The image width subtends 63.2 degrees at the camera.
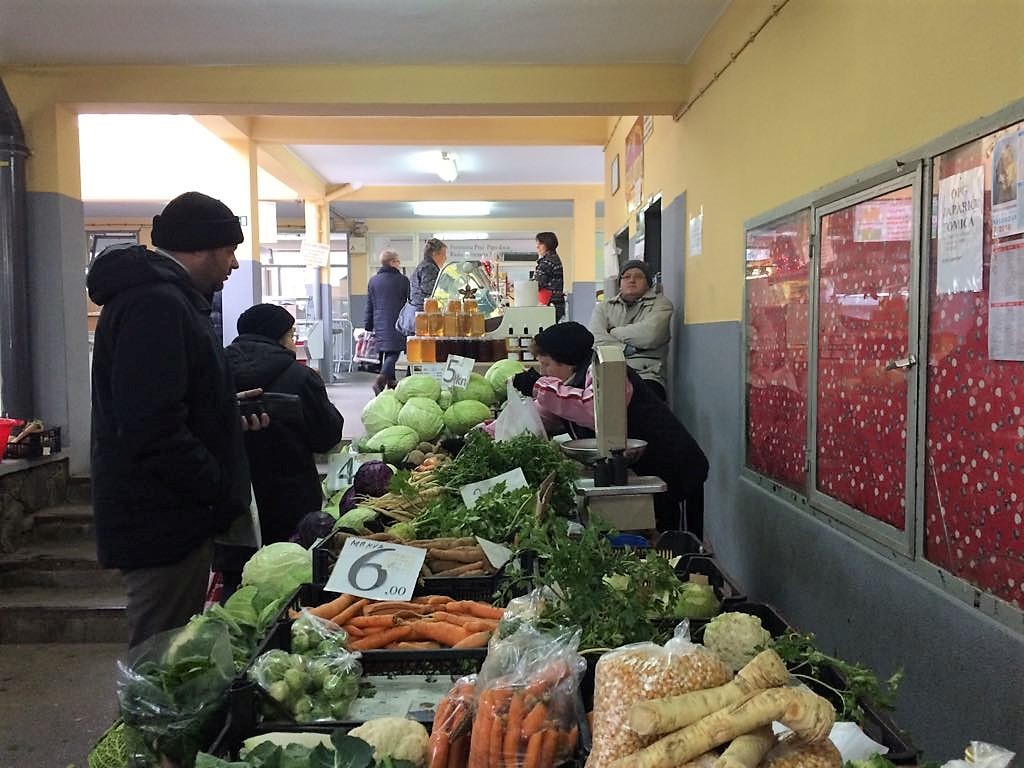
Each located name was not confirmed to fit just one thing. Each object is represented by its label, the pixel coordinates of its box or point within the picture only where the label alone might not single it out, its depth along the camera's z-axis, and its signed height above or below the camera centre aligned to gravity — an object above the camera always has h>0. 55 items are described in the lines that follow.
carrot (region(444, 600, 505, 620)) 1.98 -0.67
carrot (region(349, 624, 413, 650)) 1.88 -0.70
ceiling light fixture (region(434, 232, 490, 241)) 17.25 +2.02
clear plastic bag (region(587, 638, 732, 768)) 1.11 -0.48
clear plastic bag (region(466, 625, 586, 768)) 1.29 -0.60
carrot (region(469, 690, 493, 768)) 1.30 -0.64
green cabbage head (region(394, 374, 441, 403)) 4.55 -0.30
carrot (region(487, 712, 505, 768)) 1.29 -0.64
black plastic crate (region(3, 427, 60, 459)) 5.11 -0.68
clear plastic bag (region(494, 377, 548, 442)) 3.38 -0.36
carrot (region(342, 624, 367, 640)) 1.91 -0.68
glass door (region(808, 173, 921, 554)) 2.56 -0.10
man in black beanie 2.15 -0.22
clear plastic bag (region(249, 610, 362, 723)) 1.55 -0.66
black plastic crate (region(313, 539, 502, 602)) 2.17 -0.66
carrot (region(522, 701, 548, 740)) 1.29 -0.61
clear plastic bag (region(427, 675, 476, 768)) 1.36 -0.66
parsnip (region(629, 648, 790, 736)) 1.03 -0.47
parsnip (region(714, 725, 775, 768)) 0.96 -0.49
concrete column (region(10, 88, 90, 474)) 5.29 +0.40
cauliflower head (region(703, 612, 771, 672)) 1.43 -0.54
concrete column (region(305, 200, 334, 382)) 11.73 +0.91
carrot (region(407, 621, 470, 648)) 1.89 -0.69
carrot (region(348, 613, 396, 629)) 1.94 -0.67
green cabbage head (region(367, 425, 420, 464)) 3.93 -0.52
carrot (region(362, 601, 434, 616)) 2.02 -0.67
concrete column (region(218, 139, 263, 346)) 8.12 +0.99
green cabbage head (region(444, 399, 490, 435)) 4.46 -0.45
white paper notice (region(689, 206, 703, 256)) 5.14 +0.61
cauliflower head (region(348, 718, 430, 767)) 1.36 -0.67
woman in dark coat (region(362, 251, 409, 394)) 9.62 +0.29
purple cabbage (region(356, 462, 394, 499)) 3.23 -0.57
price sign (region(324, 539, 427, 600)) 2.08 -0.60
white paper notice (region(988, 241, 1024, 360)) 1.96 +0.06
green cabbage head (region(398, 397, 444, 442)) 4.21 -0.43
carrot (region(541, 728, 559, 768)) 1.28 -0.64
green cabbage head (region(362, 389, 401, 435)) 4.30 -0.42
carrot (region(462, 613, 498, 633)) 1.92 -0.68
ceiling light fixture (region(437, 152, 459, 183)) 9.91 +2.00
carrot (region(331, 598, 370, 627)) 1.92 -0.66
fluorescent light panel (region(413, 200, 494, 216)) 14.49 +2.27
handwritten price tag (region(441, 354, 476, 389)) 4.73 -0.22
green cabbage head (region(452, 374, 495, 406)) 4.79 -0.34
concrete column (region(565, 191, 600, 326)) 12.46 +1.22
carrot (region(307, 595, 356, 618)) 1.95 -0.65
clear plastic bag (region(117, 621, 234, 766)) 1.51 -0.68
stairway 4.42 -1.43
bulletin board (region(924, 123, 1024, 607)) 2.00 -0.14
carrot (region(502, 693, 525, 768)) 1.28 -0.62
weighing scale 2.69 -0.46
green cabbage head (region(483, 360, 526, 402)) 5.11 -0.25
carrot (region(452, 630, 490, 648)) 1.83 -0.68
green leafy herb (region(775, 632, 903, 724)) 1.33 -0.57
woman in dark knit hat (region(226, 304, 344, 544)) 3.31 -0.38
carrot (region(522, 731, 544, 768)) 1.26 -0.64
